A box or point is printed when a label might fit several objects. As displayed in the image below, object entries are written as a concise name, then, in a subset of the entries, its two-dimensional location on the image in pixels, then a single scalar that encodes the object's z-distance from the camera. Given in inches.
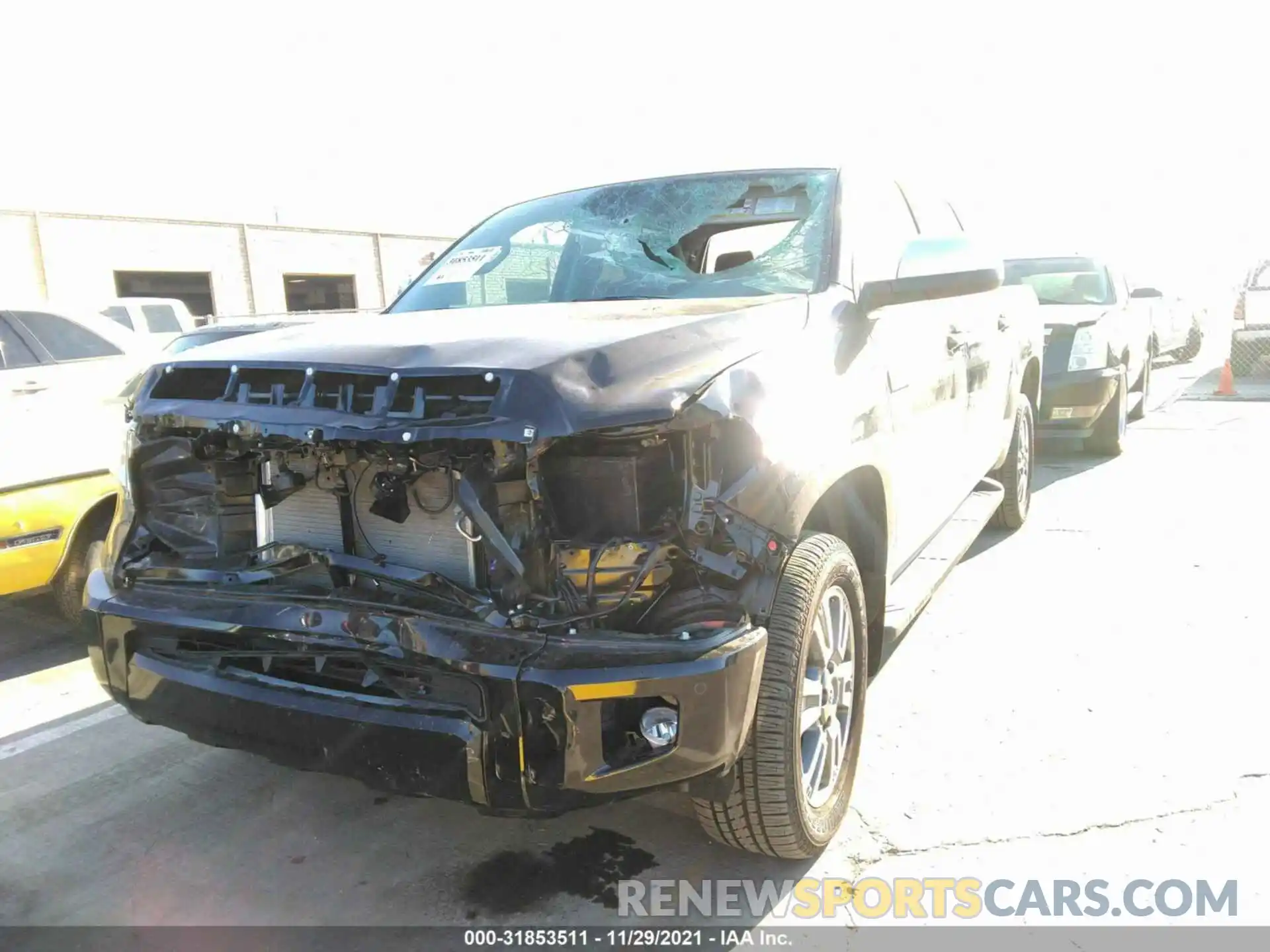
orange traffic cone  481.5
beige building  892.6
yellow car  166.9
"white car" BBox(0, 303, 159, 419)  222.8
